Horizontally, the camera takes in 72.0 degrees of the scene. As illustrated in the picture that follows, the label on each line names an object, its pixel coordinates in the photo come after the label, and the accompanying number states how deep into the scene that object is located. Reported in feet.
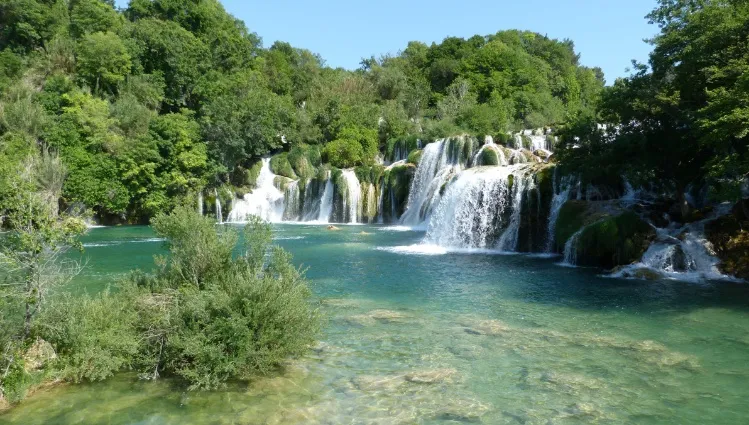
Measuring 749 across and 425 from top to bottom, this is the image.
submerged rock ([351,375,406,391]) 25.25
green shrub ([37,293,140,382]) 24.95
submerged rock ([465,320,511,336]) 34.91
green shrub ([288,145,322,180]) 140.77
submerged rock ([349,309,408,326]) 37.77
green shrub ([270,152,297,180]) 139.59
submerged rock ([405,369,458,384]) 26.21
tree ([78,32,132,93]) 135.44
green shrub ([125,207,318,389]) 24.50
